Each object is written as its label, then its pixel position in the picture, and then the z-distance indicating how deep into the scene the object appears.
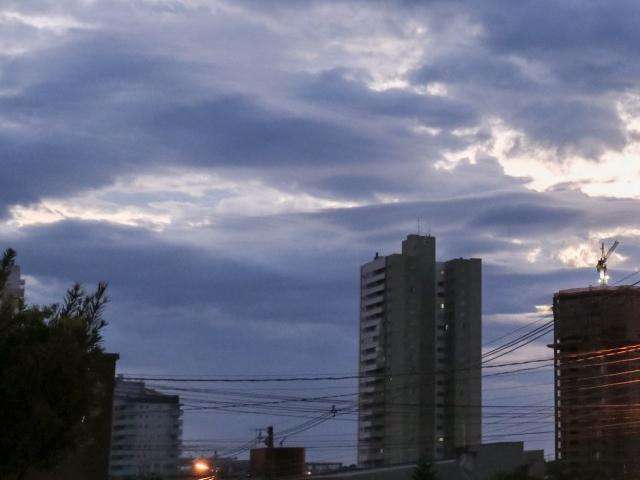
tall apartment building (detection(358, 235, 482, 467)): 173.00
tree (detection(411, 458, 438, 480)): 81.19
